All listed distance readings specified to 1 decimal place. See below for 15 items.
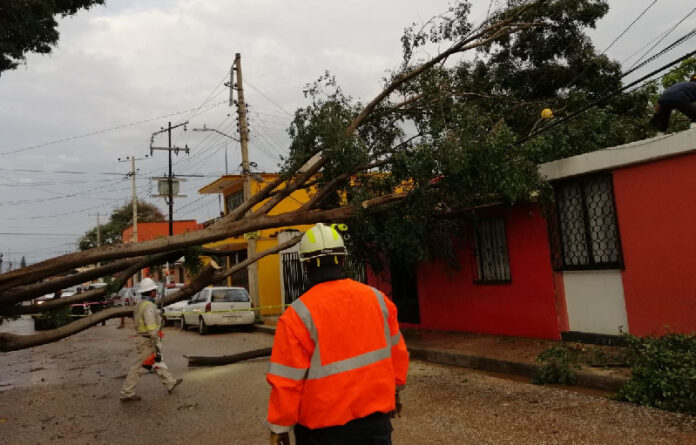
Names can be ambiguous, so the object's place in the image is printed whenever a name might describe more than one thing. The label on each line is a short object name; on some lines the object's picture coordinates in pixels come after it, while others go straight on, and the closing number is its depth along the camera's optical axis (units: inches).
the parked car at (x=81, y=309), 928.5
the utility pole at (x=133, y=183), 1392.5
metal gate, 741.9
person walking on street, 310.2
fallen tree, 286.8
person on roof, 273.3
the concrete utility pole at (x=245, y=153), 678.5
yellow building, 827.4
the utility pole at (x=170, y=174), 1079.6
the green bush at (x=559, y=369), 267.9
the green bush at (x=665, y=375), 204.1
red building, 283.9
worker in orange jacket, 94.4
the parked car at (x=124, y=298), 946.1
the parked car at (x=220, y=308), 640.4
